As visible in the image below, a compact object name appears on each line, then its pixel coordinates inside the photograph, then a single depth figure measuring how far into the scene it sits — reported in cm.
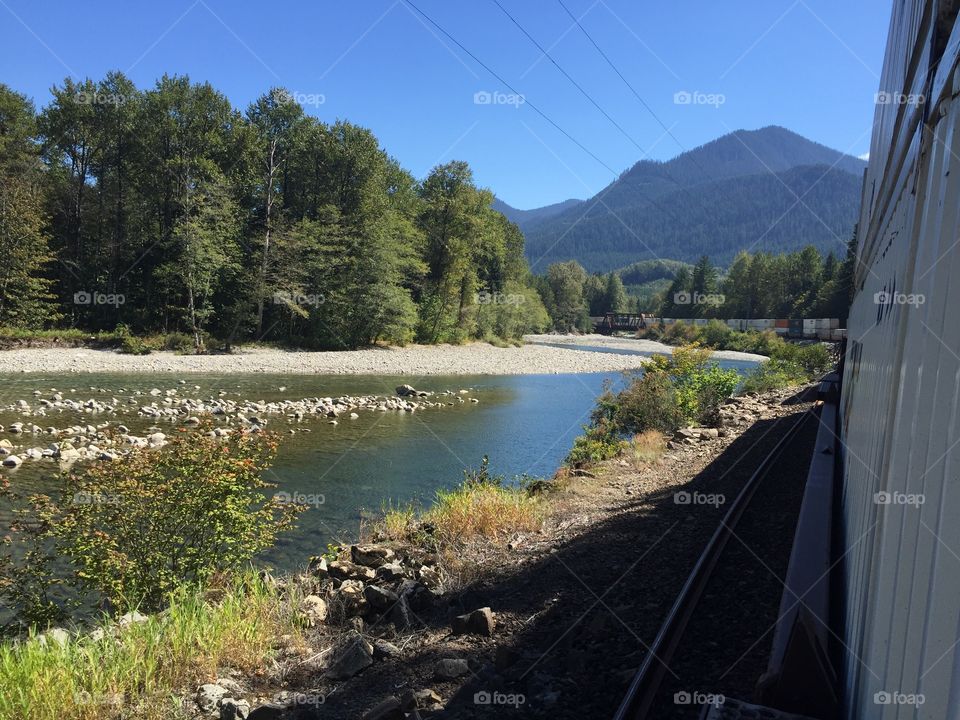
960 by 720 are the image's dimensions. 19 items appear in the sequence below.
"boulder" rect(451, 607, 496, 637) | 517
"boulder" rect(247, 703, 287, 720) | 406
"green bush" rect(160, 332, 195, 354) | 3523
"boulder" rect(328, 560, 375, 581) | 679
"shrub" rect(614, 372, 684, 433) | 1697
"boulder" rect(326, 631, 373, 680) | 479
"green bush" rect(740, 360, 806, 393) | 2722
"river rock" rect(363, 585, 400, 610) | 612
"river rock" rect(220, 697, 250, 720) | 414
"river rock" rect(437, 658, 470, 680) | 452
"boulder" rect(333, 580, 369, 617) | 607
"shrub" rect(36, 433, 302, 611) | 572
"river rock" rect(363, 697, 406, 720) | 388
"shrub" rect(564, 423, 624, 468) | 1291
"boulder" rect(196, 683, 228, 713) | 427
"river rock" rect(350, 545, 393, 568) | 737
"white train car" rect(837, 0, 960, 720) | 136
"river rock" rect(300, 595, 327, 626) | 588
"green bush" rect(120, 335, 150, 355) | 3350
